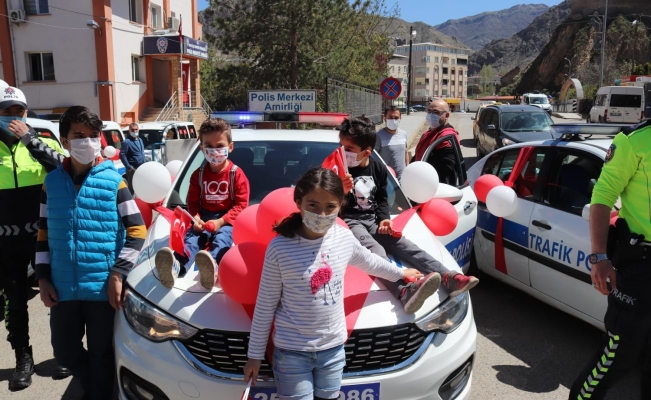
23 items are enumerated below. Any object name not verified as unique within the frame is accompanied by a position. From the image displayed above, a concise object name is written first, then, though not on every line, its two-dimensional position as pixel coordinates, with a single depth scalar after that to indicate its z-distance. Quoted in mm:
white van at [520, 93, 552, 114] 43750
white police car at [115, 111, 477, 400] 2422
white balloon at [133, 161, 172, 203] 3420
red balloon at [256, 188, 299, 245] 2607
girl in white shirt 2211
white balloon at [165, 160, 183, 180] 4566
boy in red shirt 3100
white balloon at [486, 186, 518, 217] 4402
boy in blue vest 2764
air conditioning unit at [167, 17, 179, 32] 30088
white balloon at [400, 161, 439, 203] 3688
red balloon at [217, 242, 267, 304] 2420
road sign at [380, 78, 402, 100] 15336
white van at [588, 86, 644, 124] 26969
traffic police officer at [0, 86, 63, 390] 3471
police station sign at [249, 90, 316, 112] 9453
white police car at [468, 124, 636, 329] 3891
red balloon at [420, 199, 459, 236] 3678
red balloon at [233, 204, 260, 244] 2768
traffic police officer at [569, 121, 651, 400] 2498
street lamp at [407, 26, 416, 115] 36281
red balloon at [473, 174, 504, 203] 4746
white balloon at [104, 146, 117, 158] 7941
